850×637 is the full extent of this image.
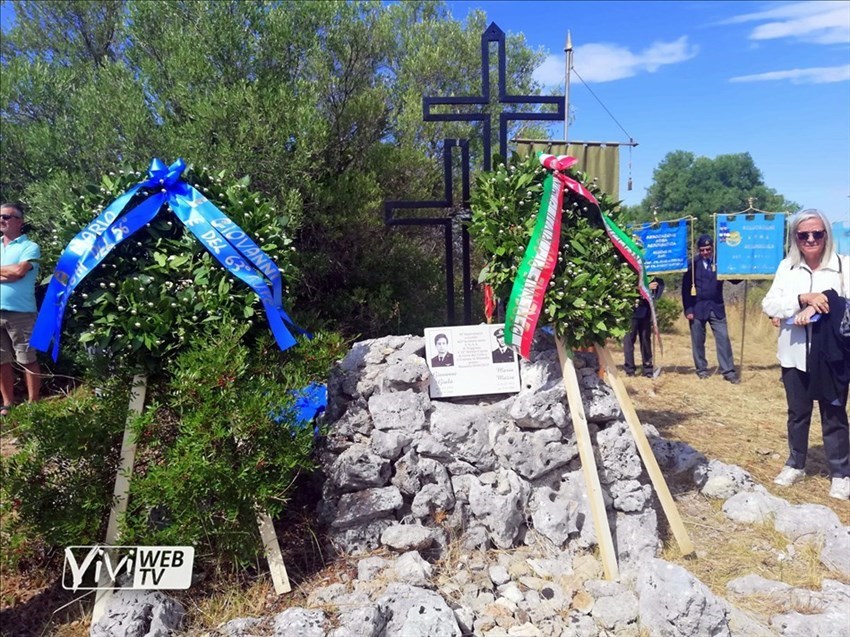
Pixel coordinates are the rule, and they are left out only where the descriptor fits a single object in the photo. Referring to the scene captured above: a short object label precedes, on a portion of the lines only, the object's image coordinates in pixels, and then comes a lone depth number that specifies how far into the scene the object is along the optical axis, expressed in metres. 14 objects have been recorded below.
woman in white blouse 4.61
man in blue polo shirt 5.37
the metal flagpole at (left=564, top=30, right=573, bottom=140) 6.78
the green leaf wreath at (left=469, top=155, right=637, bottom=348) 3.63
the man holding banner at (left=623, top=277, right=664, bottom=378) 8.74
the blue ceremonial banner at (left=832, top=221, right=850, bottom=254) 9.30
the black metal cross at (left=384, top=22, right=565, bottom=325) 4.55
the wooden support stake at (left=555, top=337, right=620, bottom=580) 3.43
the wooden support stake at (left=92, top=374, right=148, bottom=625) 2.98
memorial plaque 3.96
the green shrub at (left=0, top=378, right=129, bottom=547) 2.94
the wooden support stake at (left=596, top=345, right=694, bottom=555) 3.68
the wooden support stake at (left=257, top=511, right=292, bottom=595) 3.13
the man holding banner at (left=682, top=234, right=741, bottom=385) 8.59
